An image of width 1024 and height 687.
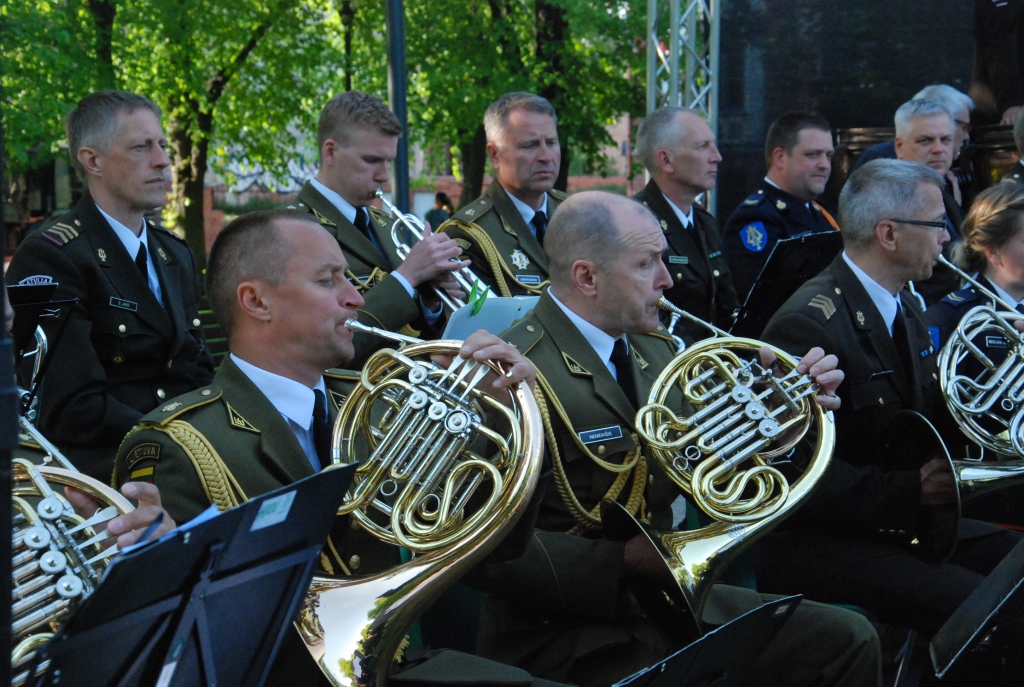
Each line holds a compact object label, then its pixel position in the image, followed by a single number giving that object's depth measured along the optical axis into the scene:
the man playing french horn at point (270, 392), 2.59
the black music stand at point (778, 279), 4.71
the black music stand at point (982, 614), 2.77
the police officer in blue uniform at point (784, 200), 6.25
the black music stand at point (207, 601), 1.64
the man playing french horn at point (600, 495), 2.98
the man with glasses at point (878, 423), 3.60
